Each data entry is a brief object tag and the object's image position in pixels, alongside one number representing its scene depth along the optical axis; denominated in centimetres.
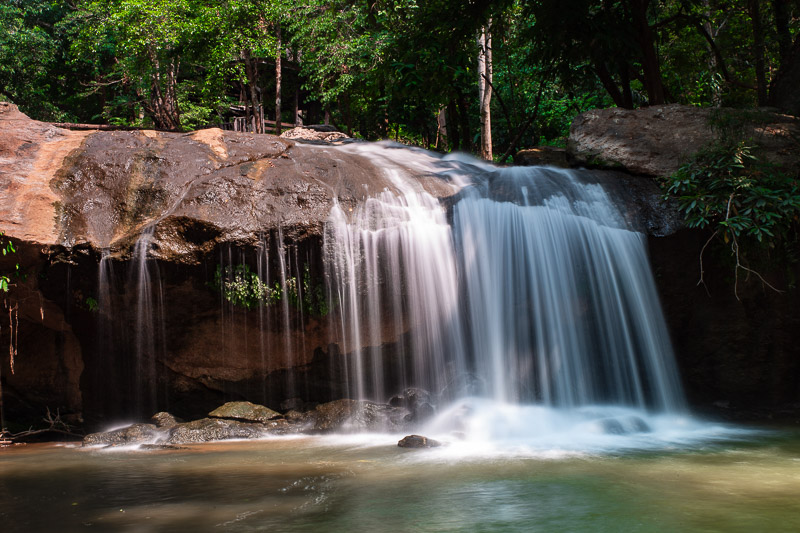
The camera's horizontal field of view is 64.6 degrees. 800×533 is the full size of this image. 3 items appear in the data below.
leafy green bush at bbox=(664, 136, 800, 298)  788
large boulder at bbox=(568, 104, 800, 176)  916
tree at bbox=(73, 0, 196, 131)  1814
